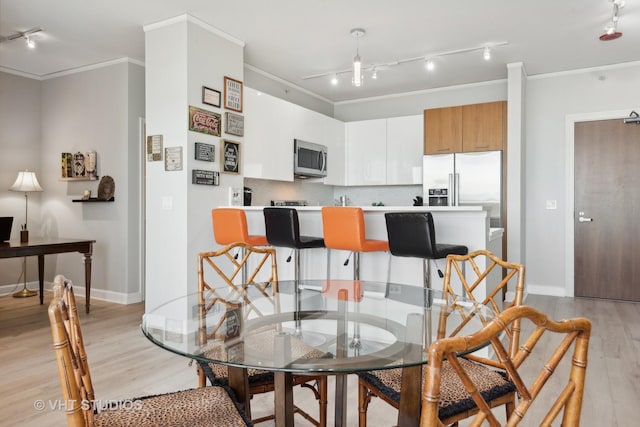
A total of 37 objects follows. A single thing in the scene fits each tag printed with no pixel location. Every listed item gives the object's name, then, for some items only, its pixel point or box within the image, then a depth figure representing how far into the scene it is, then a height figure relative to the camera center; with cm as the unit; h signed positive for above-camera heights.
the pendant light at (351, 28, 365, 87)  346 +107
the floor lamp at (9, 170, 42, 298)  503 +30
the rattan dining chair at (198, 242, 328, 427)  163 -42
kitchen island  324 -23
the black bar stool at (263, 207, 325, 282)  345 -16
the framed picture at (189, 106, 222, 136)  378 +79
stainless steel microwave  532 +65
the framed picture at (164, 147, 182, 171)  377 +45
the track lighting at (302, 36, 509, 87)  358 +163
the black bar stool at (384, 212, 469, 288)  291 -19
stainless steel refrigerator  516 +37
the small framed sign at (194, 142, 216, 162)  381 +52
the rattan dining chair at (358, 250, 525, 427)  139 -59
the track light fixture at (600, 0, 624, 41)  348 +155
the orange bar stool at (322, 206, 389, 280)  316 -14
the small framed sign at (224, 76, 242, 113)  414 +111
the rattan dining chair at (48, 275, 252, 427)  104 -61
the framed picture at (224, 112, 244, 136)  416 +83
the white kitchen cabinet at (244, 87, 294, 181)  455 +80
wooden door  496 +0
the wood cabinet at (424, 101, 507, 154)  519 +99
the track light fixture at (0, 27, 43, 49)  400 +162
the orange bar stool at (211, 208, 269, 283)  366 -14
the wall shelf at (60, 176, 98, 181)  508 +39
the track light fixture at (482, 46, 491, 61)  432 +153
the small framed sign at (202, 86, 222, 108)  389 +102
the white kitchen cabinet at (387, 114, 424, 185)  595 +83
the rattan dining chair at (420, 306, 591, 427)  79 -29
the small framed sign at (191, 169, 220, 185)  380 +30
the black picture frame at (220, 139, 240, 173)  411 +52
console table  366 -32
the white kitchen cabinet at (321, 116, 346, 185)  604 +87
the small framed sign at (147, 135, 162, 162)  389 +56
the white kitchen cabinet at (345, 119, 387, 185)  621 +83
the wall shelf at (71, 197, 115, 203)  493 +13
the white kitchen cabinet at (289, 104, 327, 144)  533 +108
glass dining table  128 -42
